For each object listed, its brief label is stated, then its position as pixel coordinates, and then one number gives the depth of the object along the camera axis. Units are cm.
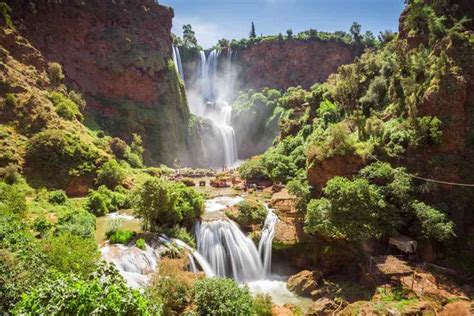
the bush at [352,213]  2095
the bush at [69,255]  1301
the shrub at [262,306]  1686
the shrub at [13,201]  1922
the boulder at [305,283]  2127
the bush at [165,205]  2144
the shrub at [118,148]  4138
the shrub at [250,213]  2606
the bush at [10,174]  2619
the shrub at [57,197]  2578
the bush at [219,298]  1445
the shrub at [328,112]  3812
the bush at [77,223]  1919
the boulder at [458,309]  1661
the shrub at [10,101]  3109
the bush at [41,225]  1904
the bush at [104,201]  2645
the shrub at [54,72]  3909
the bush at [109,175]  3141
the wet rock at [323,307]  1841
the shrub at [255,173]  4006
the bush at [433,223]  2078
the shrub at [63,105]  3547
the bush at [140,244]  1967
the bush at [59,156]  2948
